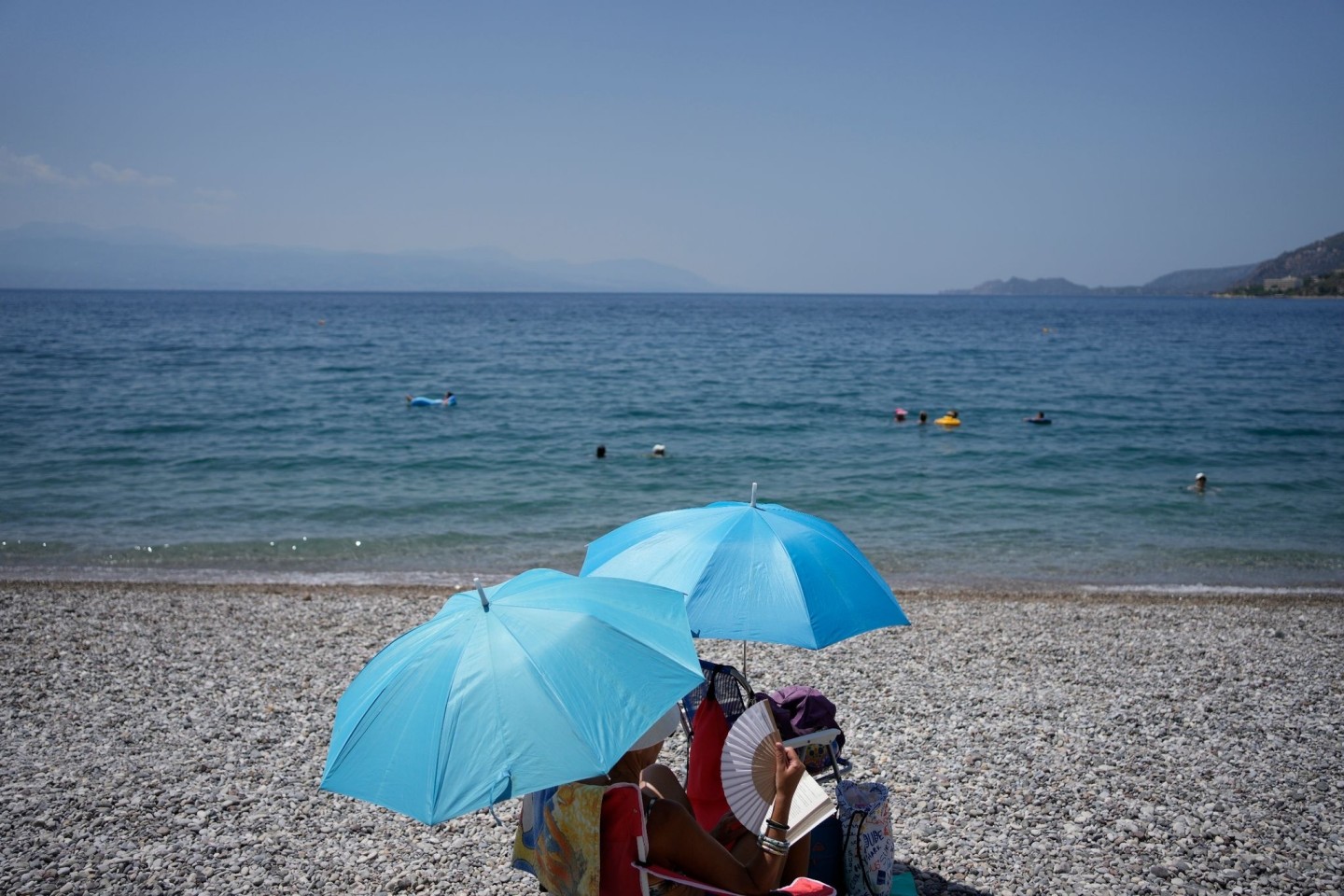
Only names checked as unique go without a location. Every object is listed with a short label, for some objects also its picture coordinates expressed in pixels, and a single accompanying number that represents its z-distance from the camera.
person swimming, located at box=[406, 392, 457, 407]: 30.42
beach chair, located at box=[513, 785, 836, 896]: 3.59
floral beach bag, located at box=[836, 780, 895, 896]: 4.56
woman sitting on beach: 3.71
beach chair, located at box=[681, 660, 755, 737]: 4.88
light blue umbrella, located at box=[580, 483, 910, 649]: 4.64
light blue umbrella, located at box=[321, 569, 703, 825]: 3.37
